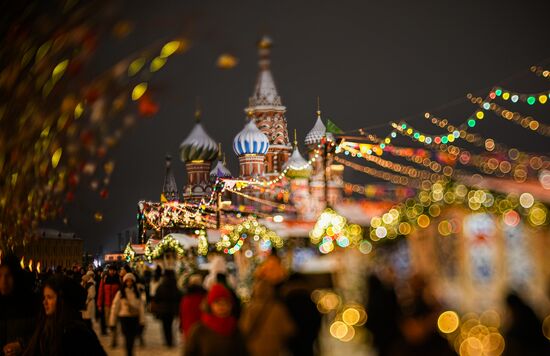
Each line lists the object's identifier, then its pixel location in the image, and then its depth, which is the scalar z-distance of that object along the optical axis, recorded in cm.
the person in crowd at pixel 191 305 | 937
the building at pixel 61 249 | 6519
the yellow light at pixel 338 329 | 1442
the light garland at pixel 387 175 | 2461
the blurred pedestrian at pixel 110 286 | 1484
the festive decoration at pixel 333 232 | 1973
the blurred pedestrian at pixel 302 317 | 812
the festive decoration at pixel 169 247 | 2509
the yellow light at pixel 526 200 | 1284
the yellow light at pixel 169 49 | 591
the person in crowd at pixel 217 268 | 949
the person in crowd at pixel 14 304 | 580
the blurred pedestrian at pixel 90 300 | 1505
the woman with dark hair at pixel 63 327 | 492
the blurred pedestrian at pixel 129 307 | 1153
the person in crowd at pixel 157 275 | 1740
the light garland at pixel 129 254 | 3947
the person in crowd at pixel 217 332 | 498
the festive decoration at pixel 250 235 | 2081
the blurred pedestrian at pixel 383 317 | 708
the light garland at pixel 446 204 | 1297
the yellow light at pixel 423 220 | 1602
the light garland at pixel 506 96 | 1487
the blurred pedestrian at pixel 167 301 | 1226
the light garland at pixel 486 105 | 1659
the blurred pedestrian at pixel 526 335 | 565
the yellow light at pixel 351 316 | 1583
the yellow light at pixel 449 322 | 752
